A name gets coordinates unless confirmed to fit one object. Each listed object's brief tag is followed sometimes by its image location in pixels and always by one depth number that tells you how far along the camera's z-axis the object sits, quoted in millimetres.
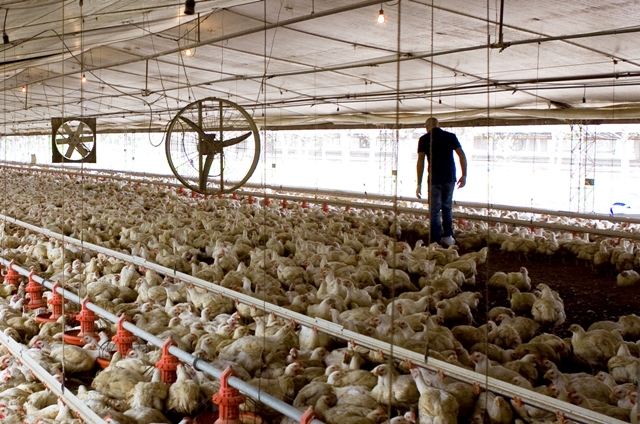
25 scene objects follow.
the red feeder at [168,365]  3441
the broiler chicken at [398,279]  5242
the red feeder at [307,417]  2268
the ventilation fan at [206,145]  4469
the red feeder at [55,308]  5086
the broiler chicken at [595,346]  3564
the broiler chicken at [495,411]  2732
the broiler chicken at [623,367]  3277
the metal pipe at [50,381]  2897
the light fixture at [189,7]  3547
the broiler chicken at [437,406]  2721
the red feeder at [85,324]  4594
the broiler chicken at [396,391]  2990
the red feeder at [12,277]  6406
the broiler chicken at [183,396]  3248
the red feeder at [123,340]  4109
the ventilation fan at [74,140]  8344
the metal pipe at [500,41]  3631
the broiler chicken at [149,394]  3242
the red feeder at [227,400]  2838
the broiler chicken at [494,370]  3113
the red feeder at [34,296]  5703
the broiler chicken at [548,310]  4320
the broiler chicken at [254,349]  3577
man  6281
